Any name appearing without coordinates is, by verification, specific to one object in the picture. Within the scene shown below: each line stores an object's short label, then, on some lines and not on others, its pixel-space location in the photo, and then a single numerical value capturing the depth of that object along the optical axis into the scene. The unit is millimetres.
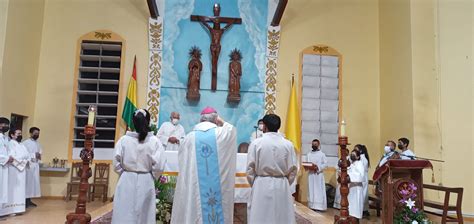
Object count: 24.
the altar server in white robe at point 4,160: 5574
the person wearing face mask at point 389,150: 6565
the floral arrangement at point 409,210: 4527
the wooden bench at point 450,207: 5512
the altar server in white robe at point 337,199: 7605
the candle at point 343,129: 4115
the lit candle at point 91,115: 3758
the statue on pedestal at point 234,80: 8211
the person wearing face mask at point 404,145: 6488
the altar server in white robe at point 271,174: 3643
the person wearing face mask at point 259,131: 7370
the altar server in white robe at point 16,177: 5813
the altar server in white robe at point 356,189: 6137
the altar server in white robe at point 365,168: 6694
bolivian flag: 7852
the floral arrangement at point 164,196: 4812
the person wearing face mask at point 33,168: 6696
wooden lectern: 4641
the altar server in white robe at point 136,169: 3447
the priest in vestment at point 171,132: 7181
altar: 5102
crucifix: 8328
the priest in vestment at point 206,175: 3756
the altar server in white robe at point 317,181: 7355
